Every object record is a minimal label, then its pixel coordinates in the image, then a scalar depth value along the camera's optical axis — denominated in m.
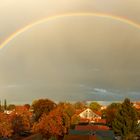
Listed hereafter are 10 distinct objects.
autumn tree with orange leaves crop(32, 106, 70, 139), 34.02
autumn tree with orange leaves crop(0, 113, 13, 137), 33.15
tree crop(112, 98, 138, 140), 32.60
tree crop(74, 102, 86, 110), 96.29
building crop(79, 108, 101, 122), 59.39
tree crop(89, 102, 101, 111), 84.64
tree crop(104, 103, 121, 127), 46.86
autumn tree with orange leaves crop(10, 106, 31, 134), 40.78
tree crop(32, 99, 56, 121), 49.69
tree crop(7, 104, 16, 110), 94.76
